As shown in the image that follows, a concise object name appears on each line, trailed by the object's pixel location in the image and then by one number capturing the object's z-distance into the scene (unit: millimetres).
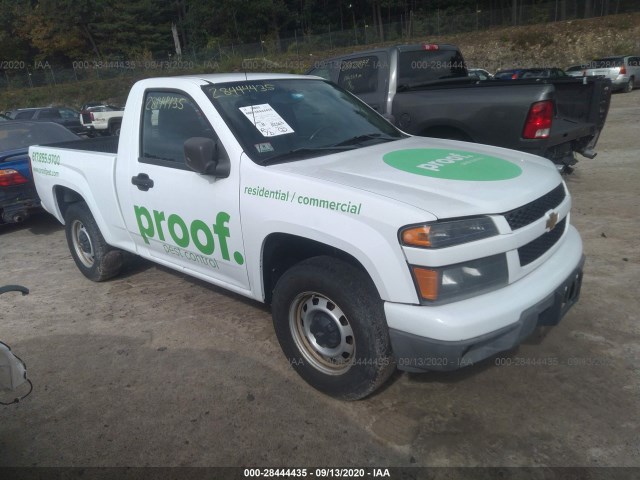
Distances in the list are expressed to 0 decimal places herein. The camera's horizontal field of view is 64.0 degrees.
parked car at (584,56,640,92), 21797
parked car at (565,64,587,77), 22534
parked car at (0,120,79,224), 6633
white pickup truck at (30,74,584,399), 2453
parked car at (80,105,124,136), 19672
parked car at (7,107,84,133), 18084
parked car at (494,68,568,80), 20047
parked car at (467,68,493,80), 21500
